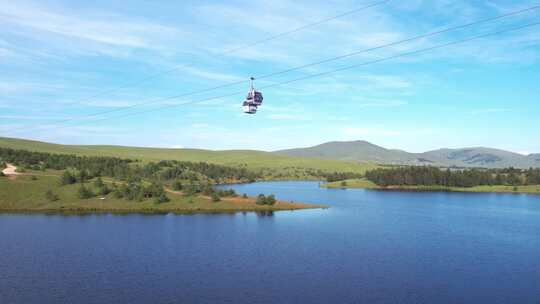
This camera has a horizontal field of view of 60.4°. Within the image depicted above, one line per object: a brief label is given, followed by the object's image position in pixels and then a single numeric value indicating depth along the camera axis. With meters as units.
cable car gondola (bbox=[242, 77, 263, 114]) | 61.06
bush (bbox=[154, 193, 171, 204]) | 125.68
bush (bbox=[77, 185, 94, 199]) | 128.75
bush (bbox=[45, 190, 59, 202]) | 126.20
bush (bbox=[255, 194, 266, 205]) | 128.25
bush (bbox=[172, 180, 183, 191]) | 145.50
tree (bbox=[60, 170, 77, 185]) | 138.25
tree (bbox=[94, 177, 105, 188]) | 136.66
